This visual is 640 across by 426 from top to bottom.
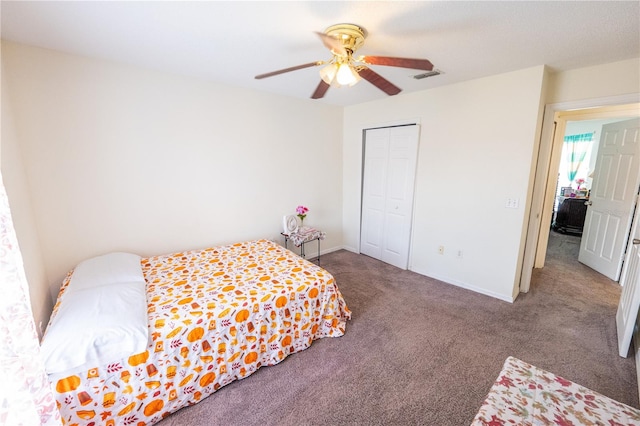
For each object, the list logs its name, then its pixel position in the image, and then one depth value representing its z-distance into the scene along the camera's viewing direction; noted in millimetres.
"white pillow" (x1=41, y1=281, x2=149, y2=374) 1362
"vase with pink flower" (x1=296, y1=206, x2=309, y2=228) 3592
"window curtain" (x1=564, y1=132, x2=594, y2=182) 5535
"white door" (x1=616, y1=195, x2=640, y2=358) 1918
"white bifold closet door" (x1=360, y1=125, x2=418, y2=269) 3480
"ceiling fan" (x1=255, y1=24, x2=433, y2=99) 1539
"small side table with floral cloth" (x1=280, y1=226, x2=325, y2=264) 3408
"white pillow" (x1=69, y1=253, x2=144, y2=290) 1878
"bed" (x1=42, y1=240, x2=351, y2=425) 1409
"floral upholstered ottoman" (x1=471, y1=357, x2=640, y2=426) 1124
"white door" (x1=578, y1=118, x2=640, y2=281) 3119
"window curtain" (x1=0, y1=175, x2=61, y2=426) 824
